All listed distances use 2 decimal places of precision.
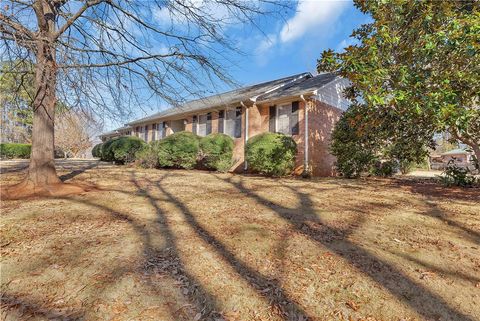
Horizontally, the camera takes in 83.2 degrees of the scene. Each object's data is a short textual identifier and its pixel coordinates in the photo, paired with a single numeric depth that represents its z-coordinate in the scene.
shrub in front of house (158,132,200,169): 13.71
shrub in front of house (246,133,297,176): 11.20
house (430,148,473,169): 28.43
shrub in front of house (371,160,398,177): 11.73
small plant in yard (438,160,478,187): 8.79
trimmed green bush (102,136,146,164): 15.98
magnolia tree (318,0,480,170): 6.01
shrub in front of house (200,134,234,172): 13.20
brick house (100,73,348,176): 12.41
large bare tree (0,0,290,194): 5.77
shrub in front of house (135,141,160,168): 14.22
